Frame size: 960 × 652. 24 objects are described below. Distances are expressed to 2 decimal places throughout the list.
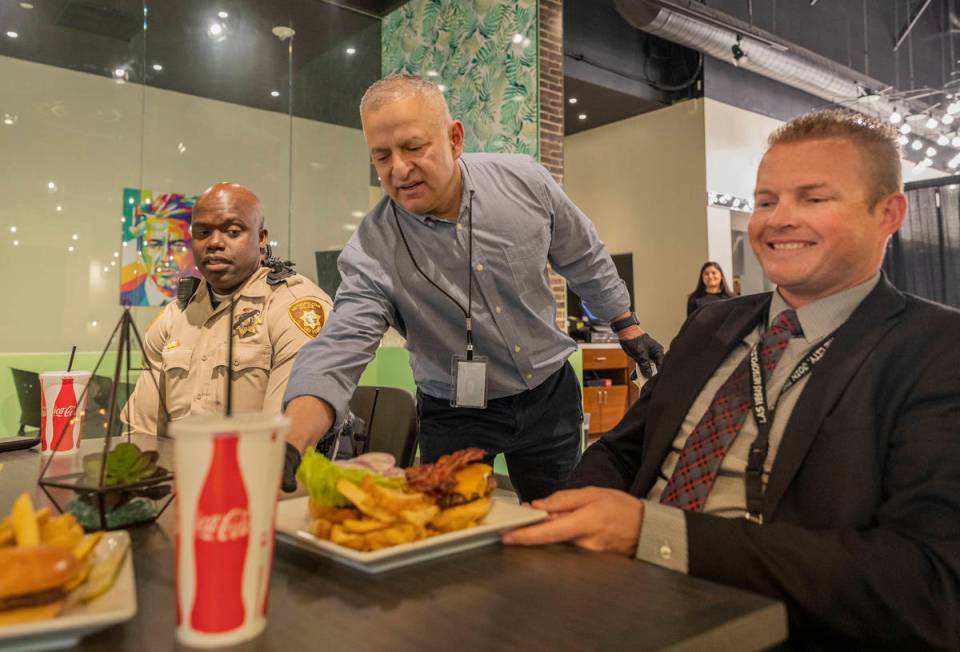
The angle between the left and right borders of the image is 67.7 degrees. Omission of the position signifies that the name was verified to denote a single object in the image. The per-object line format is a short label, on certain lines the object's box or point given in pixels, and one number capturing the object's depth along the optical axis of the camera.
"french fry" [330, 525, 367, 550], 0.82
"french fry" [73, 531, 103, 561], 0.68
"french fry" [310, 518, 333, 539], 0.86
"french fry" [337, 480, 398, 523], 0.83
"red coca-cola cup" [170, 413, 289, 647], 0.58
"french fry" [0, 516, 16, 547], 0.70
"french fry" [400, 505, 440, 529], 0.83
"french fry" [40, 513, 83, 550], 0.71
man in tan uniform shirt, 2.34
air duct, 6.64
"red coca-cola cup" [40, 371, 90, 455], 1.76
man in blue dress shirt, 1.88
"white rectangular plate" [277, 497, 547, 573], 0.79
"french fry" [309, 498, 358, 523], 0.87
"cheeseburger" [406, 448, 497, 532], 0.90
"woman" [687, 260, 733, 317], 7.55
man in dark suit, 0.92
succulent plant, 0.96
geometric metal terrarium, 0.95
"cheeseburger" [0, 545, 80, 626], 0.60
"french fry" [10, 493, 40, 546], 0.69
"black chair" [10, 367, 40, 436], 3.25
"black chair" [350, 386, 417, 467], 2.06
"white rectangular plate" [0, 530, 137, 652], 0.57
